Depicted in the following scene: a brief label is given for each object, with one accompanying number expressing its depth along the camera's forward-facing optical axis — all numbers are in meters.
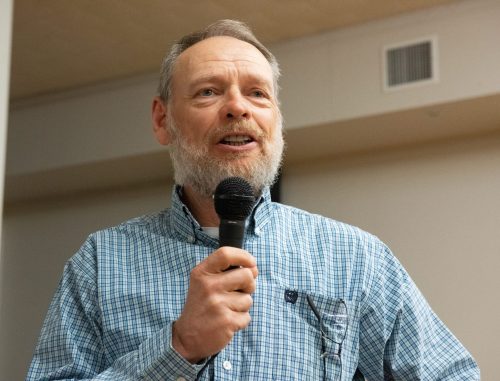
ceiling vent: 4.68
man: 1.75
